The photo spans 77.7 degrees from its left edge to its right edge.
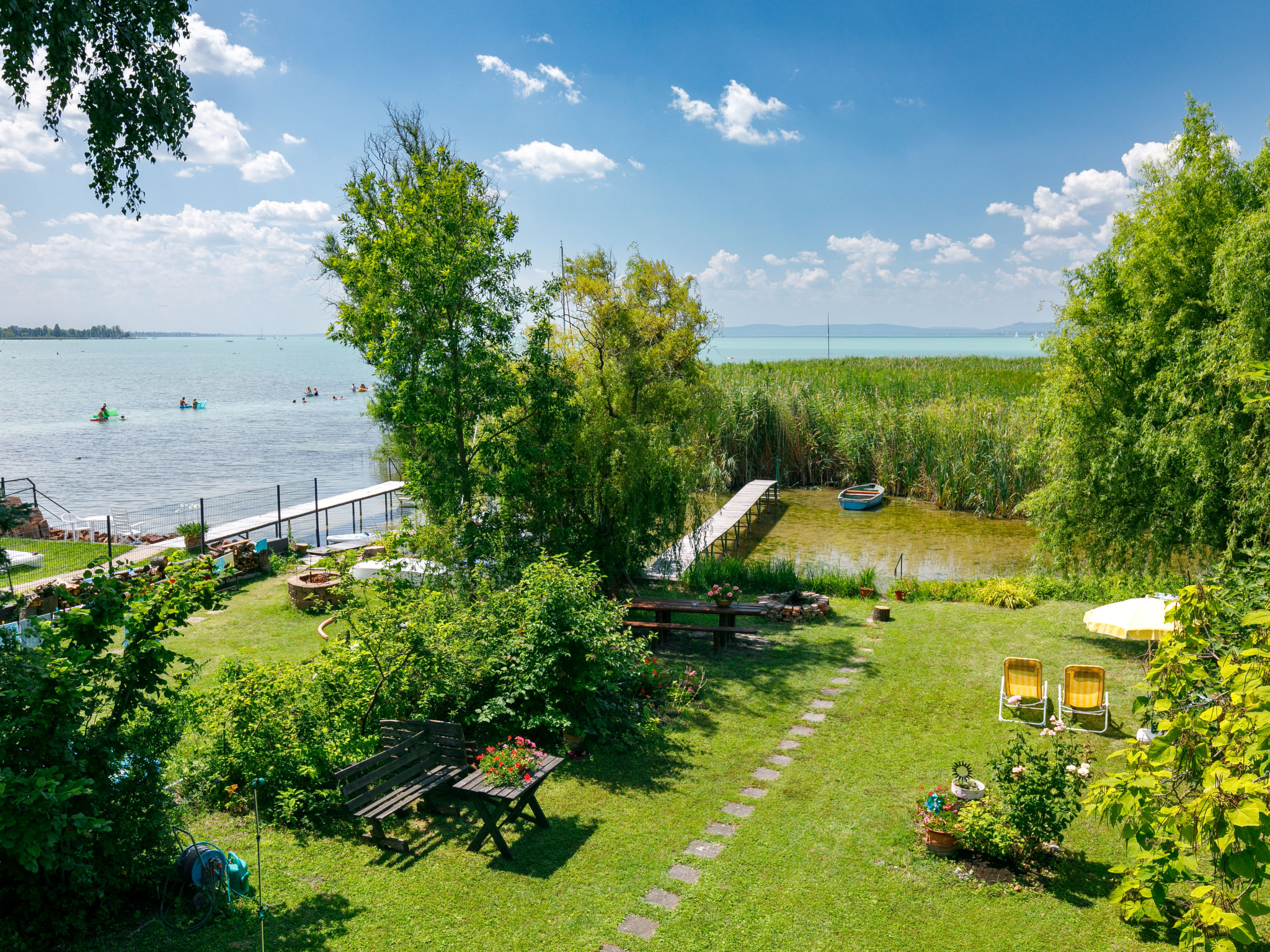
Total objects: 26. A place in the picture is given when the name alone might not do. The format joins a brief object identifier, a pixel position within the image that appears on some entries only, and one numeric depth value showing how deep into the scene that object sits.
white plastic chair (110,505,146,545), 23.18
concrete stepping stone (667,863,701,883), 7.02
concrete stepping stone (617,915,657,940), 6.27
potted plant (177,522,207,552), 18.73
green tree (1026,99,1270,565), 11.57
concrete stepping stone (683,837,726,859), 7.43
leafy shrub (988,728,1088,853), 7.15
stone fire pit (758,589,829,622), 15.73
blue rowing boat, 29.44
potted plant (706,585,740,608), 14.38
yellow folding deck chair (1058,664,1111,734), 10.47
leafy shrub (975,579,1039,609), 16.55
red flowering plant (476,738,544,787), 7.69
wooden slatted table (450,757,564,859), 7.33
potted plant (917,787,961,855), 7.45
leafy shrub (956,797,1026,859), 7.18
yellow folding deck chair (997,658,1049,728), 10.81
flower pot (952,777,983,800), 7.92
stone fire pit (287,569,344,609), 15.30
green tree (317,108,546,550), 13.23
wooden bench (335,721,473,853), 7.35
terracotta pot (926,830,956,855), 7.44
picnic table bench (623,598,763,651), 13.98
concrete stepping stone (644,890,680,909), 6.65
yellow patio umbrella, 10.63
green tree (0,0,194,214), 6.22
